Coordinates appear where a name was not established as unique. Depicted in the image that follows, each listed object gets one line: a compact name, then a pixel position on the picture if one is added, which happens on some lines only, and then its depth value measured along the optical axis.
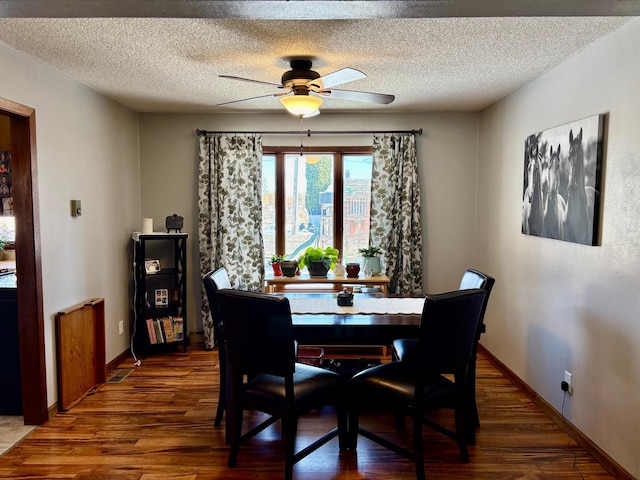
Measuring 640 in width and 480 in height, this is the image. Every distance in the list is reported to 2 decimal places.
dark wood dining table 2.62
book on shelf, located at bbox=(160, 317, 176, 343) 4.29
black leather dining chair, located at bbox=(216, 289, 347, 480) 2.17
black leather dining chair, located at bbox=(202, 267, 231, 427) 2.74
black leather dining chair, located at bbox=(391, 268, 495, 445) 2.69
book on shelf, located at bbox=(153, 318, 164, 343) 4.27
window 4.71
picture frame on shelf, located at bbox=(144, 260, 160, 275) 4.23
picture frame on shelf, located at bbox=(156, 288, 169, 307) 4.38
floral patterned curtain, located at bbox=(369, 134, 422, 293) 4.49
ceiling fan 2.78
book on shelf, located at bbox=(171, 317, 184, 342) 4.33
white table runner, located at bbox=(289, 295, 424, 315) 2.94
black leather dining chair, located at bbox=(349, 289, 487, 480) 2.21
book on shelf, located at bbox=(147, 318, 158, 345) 4.24
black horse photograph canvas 2.52
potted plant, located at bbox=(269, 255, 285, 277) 4.46
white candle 4.29
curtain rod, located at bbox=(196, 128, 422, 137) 4.53
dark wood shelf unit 4.24
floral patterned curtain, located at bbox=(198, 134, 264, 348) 4.52
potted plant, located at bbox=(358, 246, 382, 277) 4.46
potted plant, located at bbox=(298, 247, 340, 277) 4.30
